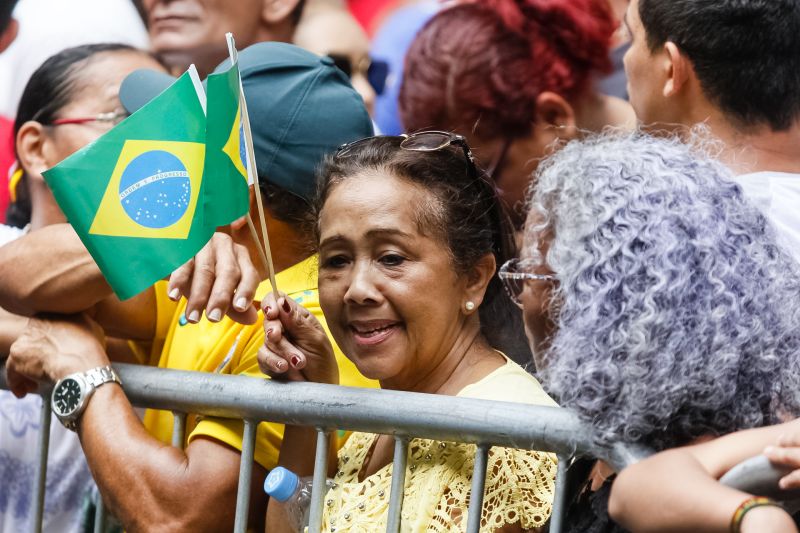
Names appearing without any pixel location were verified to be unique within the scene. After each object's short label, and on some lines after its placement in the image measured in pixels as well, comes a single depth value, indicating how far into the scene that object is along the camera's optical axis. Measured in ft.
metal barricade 13.80
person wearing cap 16.72
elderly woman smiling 16.22
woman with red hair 25.48
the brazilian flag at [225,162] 16.12
